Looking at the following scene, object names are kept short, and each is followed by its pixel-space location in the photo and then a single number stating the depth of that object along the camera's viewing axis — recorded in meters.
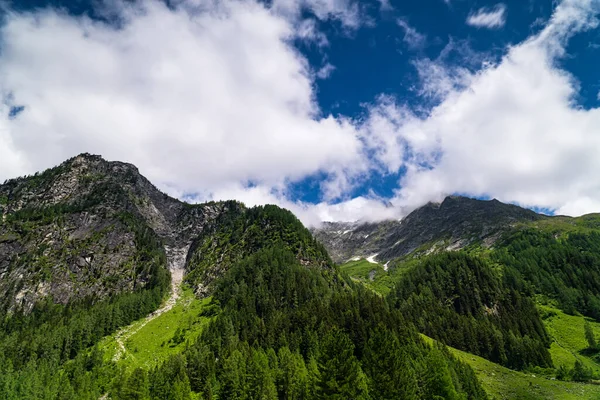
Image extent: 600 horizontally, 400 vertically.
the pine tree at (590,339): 133.12
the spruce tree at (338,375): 52.47
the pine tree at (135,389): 80.12
